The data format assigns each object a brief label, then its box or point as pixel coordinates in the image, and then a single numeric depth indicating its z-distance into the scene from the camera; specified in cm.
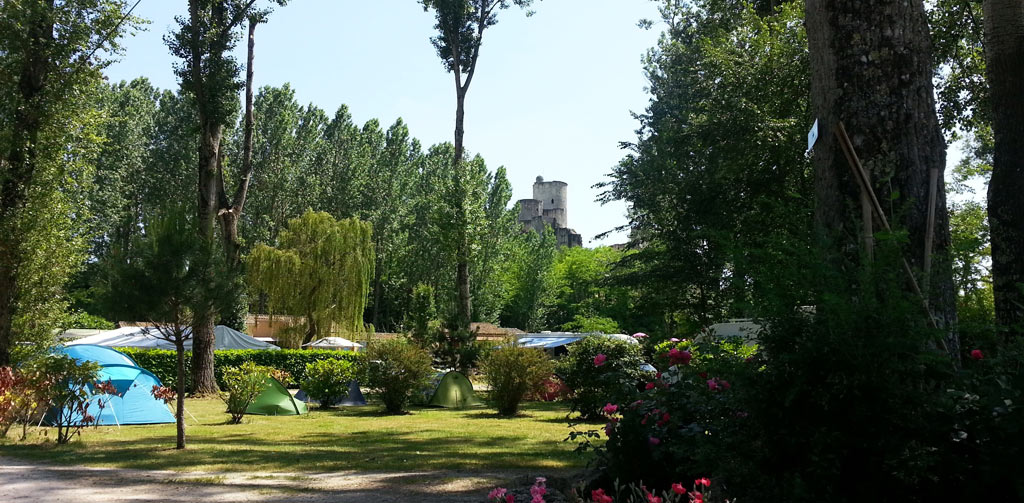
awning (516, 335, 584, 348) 3974
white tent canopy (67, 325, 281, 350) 2745
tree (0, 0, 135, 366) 1498
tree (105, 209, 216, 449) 1052
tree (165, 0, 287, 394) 1933
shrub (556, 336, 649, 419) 1401
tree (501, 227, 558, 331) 5919
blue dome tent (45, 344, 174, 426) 1443
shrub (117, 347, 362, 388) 2367
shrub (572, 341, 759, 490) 382
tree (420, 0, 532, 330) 2797
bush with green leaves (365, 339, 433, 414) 1845
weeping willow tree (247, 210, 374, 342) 3206
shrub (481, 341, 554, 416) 1686
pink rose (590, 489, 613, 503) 350
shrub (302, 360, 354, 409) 2039
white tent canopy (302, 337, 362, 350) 3009
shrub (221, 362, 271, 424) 1556
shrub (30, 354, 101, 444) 1137
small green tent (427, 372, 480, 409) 2072
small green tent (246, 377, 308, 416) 1792
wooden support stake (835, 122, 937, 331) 411
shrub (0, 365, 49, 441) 1141
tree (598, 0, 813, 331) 1556
